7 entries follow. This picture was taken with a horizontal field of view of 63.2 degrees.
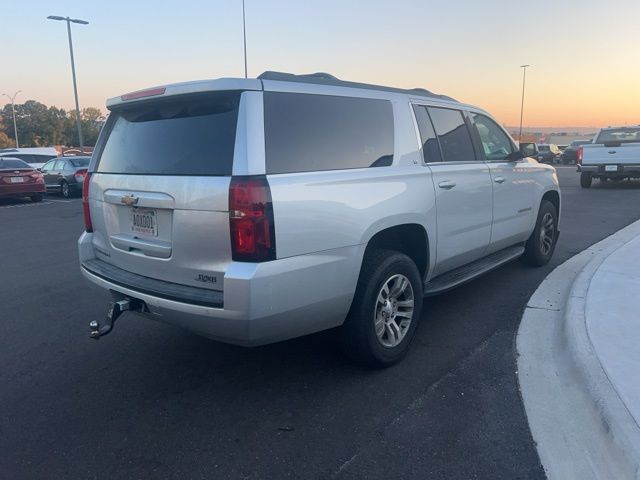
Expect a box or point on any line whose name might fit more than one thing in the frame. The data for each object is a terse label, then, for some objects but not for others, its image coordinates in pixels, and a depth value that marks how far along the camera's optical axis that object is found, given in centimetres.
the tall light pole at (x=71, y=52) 2766
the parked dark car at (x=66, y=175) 1850
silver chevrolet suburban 294
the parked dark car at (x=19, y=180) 1600
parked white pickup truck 1508
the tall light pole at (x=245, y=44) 1883
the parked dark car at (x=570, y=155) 3697
